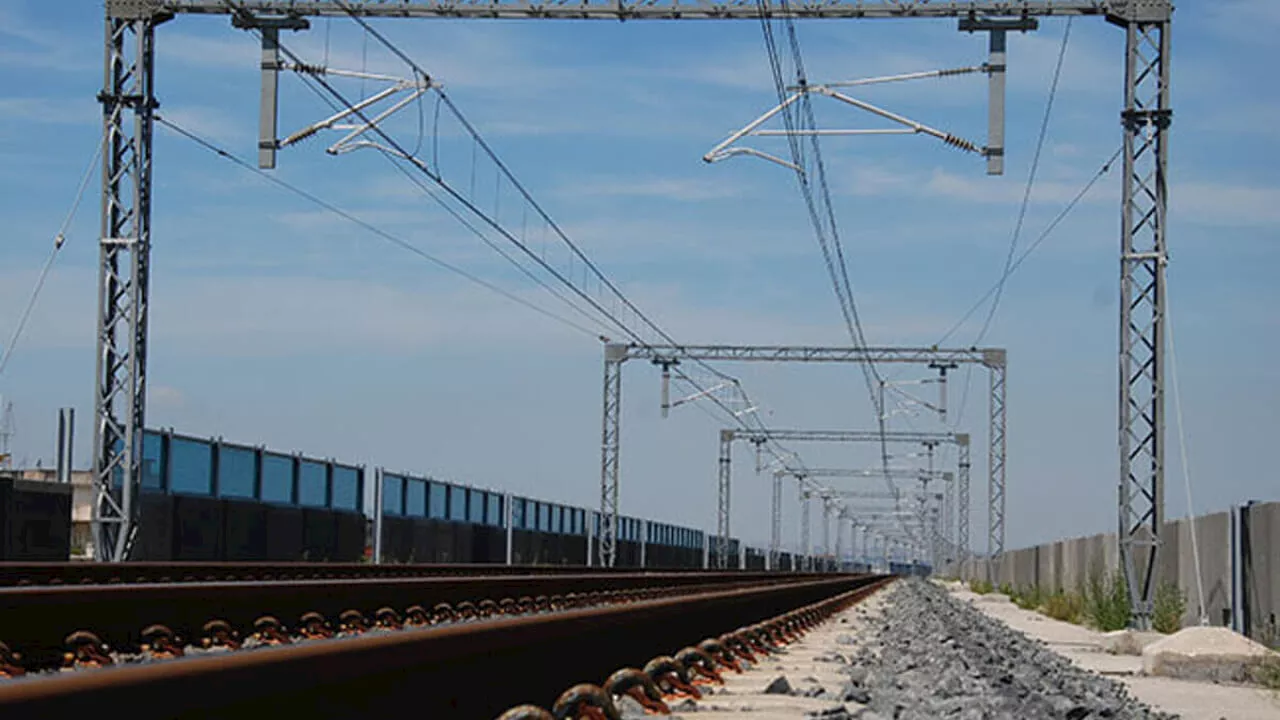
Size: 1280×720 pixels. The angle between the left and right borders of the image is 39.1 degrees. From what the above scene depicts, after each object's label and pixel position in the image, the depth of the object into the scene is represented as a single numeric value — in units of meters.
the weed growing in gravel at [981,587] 66.28
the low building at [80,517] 33.44
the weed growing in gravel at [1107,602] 27.64
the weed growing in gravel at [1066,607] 35.09
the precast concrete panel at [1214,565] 22.58
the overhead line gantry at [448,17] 24.94
